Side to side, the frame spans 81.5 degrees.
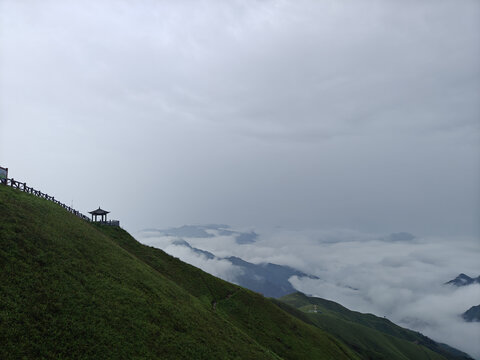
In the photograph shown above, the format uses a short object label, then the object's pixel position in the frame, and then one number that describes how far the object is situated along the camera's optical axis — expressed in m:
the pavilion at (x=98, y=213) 75.68
